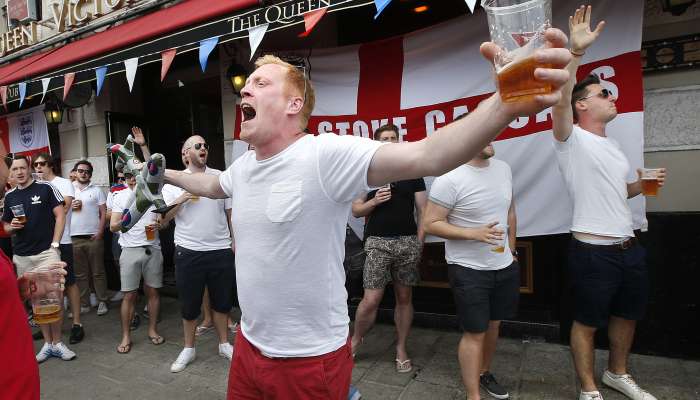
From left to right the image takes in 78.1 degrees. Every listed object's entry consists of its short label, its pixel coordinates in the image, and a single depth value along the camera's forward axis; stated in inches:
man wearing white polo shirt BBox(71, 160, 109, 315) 230.4
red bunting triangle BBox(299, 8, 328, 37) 132.7
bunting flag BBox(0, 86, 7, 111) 248.2
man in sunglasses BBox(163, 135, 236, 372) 153.9
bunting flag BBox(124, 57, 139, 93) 181.8
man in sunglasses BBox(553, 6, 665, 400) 109.3
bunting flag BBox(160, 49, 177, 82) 171.9
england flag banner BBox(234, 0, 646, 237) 127.6
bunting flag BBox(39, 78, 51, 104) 222.1
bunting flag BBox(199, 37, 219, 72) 158.9
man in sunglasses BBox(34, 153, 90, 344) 190.7
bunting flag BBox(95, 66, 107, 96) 197.0
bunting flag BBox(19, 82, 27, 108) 236.4
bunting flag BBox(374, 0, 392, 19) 113.1
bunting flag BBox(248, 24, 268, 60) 146.1
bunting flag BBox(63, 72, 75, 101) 209.8
